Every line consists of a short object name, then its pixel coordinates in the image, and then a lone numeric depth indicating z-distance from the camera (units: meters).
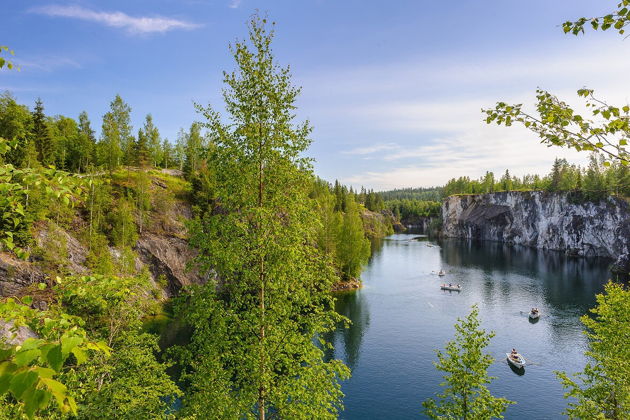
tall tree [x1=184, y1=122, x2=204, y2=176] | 79.62
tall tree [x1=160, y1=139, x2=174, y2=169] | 100.06
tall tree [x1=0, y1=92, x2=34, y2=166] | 55.17
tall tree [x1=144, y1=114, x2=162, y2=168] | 86.19
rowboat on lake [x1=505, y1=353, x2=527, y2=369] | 37.13
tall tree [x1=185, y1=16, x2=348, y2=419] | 11.60
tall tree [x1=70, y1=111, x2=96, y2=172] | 67.72
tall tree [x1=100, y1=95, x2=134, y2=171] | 67.00
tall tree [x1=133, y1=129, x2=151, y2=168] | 68.62
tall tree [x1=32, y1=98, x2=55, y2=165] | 59.88
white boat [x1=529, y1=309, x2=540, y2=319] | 52.10
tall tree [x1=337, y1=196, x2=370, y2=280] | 69.56
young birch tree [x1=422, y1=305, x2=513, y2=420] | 15.76
